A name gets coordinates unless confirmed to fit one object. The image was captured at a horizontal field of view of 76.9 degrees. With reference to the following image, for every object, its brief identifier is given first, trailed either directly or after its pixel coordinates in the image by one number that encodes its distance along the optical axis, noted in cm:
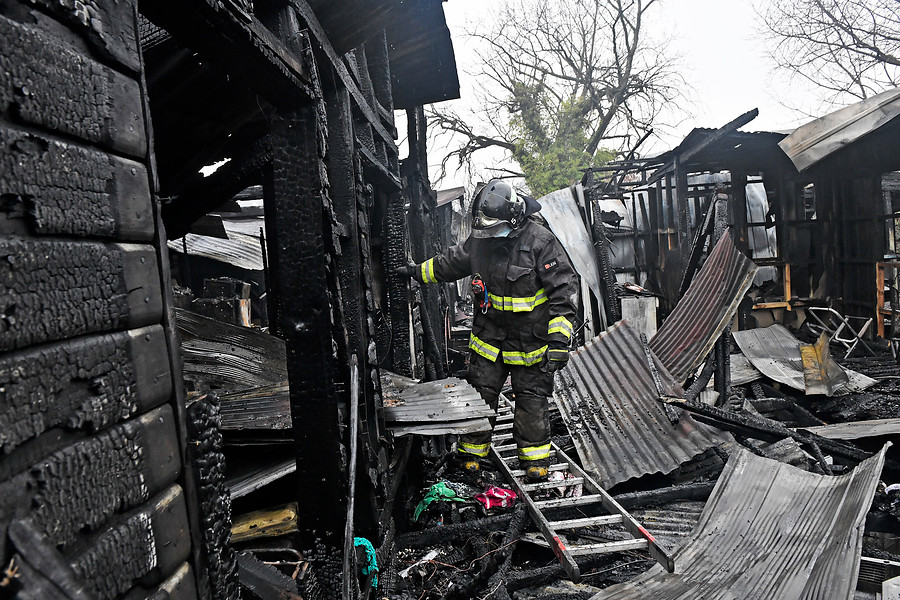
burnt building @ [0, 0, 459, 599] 99
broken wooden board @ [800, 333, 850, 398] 671
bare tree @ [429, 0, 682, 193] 2342
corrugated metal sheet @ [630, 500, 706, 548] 368
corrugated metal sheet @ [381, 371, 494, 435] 344
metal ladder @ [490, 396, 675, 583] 327
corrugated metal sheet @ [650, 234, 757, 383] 509
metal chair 877
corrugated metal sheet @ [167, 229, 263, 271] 1374
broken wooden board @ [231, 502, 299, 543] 292
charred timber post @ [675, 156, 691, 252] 1036
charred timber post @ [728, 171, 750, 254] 1054
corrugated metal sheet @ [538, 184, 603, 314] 989
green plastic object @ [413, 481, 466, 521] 415
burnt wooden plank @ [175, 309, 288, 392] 456
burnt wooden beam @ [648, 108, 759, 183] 766
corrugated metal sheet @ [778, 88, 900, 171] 761
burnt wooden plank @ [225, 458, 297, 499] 293
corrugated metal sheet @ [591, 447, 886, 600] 261
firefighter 467
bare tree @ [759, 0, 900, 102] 1758
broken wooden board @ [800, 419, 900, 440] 514
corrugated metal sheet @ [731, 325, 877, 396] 683
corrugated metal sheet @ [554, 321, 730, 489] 455
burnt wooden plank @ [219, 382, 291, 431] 325
